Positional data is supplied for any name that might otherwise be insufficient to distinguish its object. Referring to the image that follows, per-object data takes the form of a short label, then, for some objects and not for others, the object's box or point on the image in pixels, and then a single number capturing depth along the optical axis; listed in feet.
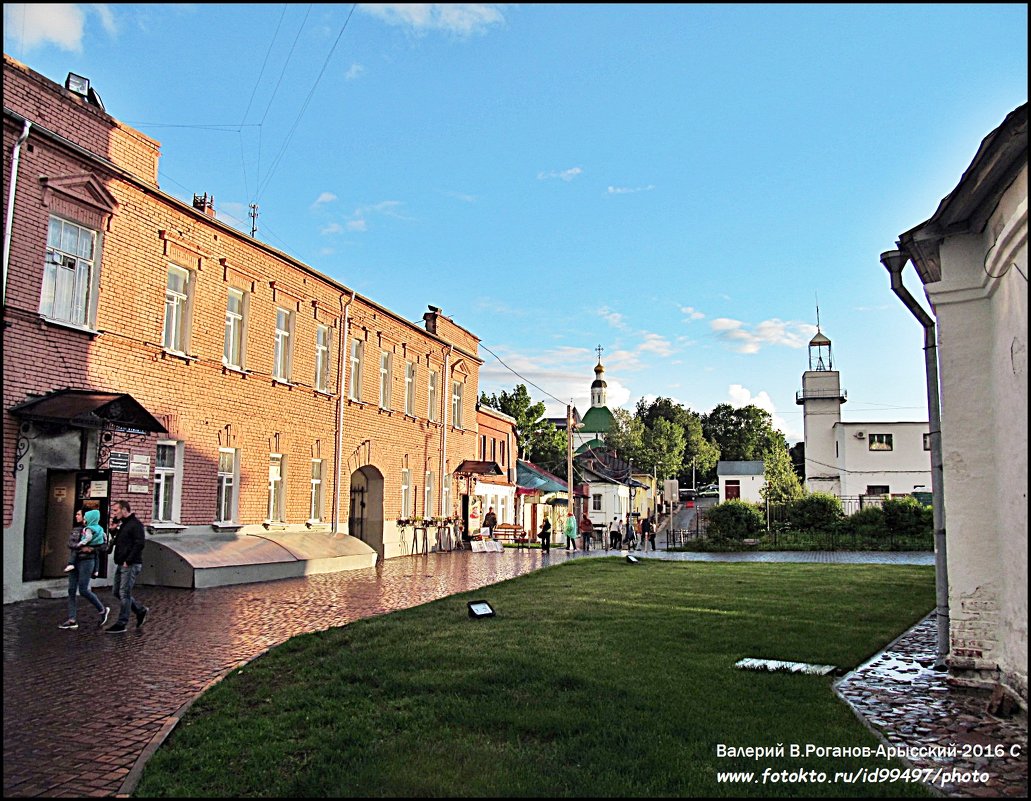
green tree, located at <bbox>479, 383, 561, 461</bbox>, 226.17
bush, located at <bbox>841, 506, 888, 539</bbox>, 105.40
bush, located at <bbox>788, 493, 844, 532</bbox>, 111.24
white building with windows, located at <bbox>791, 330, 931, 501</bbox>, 170.60
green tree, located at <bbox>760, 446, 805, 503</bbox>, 132.77
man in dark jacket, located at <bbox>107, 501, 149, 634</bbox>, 36.37
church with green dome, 274.57
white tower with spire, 186.50
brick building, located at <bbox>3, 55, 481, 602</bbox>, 45.75
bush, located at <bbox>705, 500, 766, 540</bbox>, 109.29
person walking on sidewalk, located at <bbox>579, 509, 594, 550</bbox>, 116.37
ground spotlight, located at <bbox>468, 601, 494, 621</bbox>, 38.68
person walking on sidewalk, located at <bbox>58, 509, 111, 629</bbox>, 36.01
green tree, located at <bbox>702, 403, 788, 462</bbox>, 330.95
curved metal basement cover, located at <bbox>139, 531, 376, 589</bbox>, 52.80
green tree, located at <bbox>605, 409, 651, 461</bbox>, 255.29
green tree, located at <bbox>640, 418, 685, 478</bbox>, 257.14
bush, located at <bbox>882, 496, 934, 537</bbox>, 103.35
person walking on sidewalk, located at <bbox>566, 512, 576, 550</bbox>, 111.96
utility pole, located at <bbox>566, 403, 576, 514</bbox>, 126.67
